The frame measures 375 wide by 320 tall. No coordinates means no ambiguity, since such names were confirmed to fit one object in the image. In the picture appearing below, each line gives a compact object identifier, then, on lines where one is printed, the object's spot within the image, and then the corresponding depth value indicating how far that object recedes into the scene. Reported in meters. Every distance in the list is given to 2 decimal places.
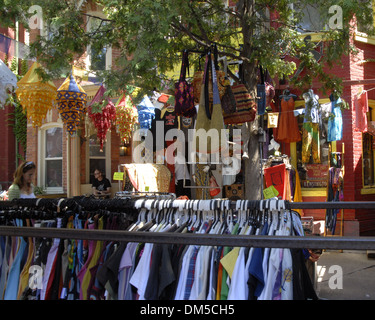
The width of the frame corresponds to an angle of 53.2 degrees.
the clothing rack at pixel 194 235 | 2.07
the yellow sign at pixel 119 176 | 7.64
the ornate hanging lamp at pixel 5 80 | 5.81
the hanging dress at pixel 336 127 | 7.79
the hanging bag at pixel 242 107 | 4.74
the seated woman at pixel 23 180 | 5.01
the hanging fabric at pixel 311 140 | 8.05
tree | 4.37
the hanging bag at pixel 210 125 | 4.15
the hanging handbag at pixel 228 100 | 4.68
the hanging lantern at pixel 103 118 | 8.91
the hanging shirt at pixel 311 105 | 6.28
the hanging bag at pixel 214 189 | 8.39
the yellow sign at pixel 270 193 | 4.84
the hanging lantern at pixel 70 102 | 7.32
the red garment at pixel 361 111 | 7.95
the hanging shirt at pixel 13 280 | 3.22
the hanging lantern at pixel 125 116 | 8.96
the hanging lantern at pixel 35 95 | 6.78
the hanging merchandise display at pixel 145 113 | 8.52
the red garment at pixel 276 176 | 7.93
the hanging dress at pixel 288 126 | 8.52
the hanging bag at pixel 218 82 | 4.67
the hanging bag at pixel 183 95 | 4.61
